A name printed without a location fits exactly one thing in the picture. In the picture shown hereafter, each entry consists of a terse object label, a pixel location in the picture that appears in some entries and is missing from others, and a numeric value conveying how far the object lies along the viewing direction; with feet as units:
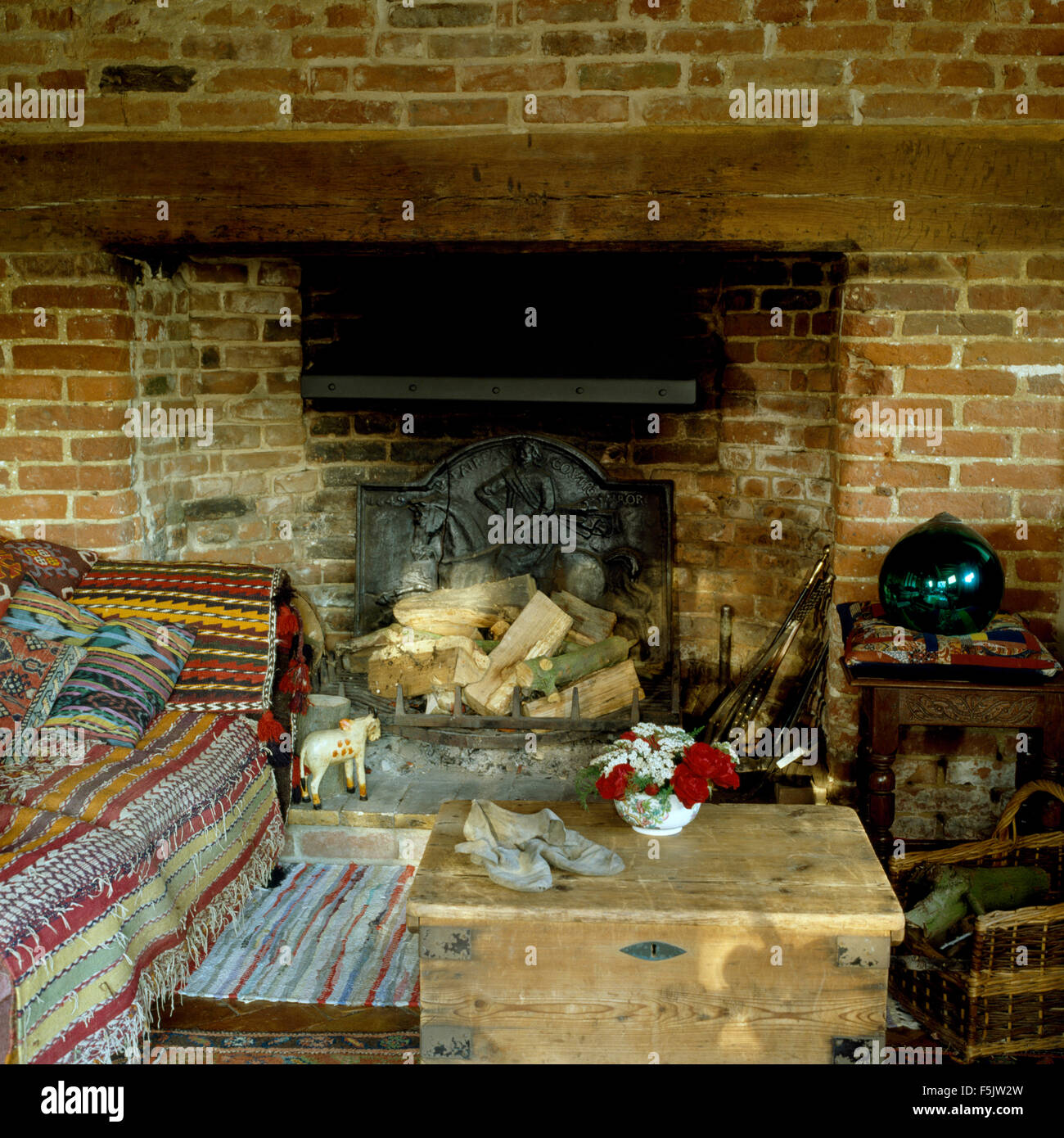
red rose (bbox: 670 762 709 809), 7.30
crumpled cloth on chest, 6.84
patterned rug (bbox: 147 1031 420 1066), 7.56
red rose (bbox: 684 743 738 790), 7.38
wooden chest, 6.61
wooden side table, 8.61
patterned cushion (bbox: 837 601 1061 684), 8.66
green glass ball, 8.60
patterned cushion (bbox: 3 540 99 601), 9.98
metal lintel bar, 10.87
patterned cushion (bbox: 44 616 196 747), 8.92
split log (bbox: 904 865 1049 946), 8.29
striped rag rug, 8.43
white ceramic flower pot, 7.40
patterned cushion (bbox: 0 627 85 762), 8.71
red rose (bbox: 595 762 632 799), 7.39
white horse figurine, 10.23
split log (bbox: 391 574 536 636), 11.96
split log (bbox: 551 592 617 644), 11.90
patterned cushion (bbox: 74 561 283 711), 9.84
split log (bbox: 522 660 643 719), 11.01
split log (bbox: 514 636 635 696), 11.14
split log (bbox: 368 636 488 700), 11.41
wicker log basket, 7.45
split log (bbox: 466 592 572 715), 11.18
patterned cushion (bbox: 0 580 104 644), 9.35
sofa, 6.66
